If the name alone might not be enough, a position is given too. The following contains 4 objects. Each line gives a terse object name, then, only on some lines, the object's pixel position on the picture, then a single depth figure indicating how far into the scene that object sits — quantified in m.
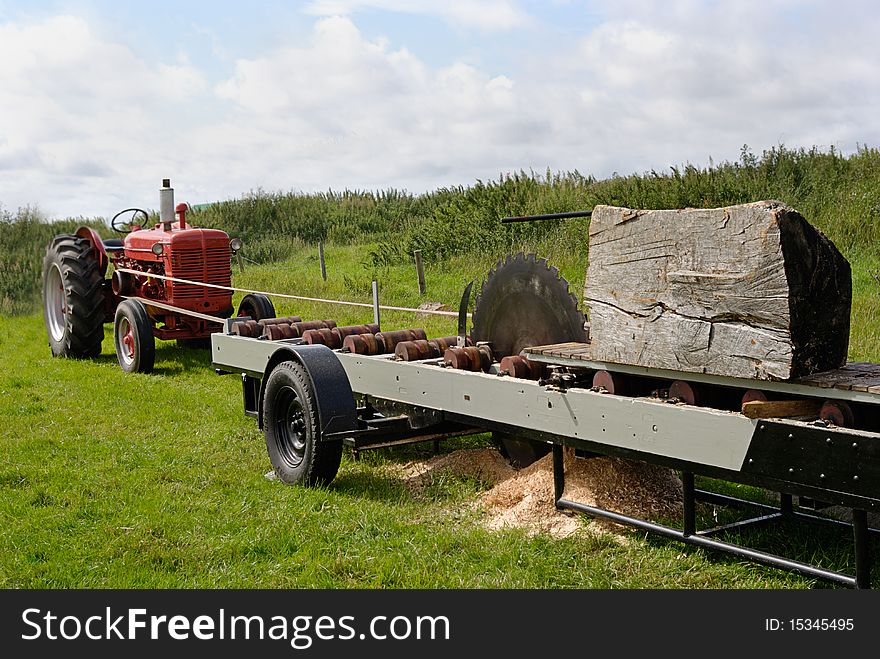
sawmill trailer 3.94
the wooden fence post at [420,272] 16.53
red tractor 11.56
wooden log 3.98
